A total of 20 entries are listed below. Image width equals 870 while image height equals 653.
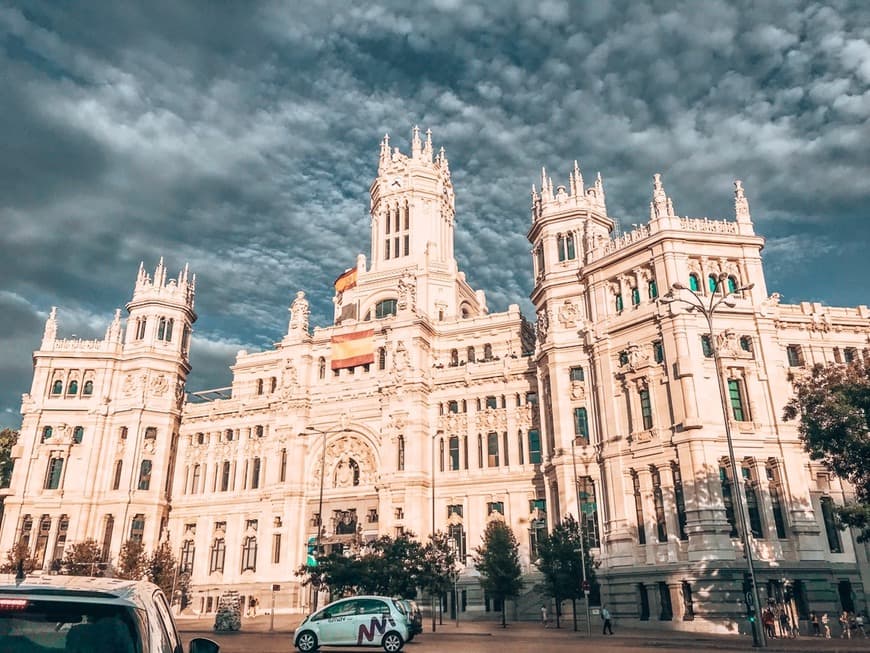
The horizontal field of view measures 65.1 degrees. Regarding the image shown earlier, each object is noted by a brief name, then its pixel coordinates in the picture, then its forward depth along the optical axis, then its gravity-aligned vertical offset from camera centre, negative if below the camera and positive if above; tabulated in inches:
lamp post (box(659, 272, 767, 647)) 1047.1 +20.1
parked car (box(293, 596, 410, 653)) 952.3 -74.8
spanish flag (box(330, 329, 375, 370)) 2677.2 +831.3
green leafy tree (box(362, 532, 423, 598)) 1788.9 +2.6
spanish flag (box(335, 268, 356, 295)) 3147.1 +1276.9
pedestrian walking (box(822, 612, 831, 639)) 1423.5 -120.7
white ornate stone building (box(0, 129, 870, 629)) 1690.5 +477.1
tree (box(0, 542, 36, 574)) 2436.0 +59.5
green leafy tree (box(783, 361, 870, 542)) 1081.4 +221.4
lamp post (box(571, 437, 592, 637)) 1480.6 +67.3
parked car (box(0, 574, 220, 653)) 176.1 -11.1
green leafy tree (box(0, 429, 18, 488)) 2983.5 +482.5
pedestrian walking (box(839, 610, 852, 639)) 1390.9 -121.4
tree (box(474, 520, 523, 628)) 1797.5 +6.1
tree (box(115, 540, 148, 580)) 2357.3 +43.0
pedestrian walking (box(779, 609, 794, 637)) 1514.5 -124.1
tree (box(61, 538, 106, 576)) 2274.0 +57.8
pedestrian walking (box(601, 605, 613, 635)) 1540.4 -115.5
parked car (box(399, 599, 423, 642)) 1012.7 -70.3
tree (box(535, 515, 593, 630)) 1686.8 +7.0
